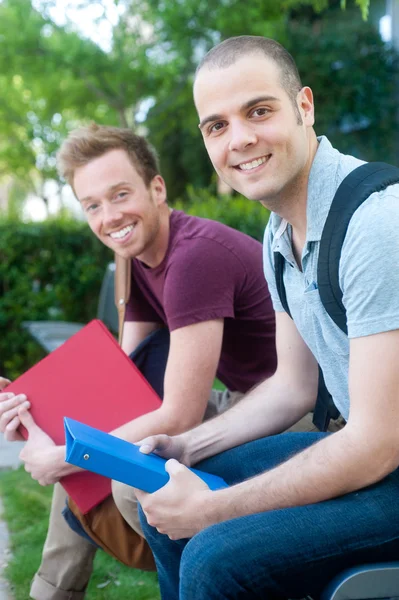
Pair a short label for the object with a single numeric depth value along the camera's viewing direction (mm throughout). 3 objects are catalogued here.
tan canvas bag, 2416
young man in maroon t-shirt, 2408
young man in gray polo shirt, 1523
